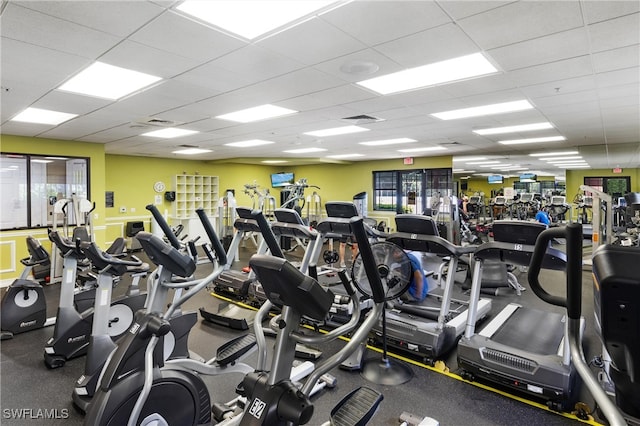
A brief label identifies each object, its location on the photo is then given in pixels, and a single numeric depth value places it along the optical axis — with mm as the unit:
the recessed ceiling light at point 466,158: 9422
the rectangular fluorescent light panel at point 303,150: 8403
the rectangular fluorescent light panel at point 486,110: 4309
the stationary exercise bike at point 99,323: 2434
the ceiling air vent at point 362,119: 5035
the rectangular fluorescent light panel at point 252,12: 2031
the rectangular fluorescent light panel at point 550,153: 8445
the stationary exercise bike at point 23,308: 3680
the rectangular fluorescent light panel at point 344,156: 9594
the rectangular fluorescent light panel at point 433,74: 2973
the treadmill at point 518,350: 2377
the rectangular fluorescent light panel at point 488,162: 9984
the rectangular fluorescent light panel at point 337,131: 5829
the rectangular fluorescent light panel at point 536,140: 6680
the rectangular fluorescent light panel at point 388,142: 7055
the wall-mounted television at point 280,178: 12742
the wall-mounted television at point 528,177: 13255
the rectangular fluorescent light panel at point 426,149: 8062
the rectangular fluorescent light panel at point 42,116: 4414
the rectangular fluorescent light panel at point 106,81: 3088
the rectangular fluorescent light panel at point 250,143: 7099
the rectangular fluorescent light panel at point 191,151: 8211
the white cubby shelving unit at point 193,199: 10094
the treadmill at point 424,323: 3027
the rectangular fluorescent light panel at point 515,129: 5516
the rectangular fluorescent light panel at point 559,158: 9297
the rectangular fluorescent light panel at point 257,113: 4492
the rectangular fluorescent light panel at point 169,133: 5863
